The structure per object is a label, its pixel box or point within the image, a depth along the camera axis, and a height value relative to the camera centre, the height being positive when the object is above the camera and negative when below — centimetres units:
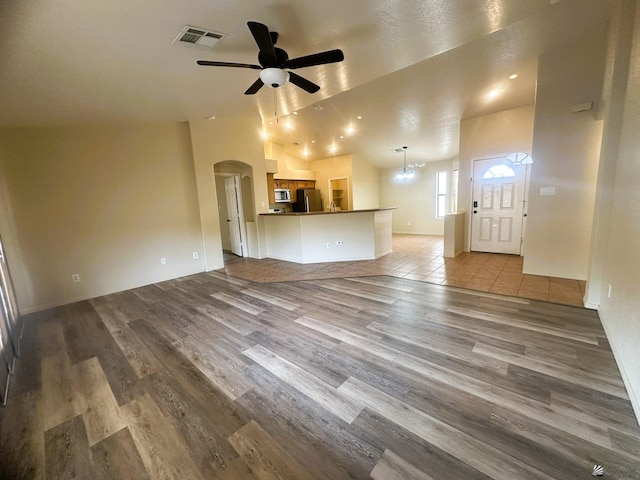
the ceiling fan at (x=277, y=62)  231 +132
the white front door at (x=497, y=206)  532 -23
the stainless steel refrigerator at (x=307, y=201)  916 +11
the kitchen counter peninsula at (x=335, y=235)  555 -70
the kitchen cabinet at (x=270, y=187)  747 +54
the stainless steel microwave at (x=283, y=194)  866 +36
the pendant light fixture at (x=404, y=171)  812 +94
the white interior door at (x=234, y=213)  655 -15
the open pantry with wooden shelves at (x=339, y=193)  919 +35
